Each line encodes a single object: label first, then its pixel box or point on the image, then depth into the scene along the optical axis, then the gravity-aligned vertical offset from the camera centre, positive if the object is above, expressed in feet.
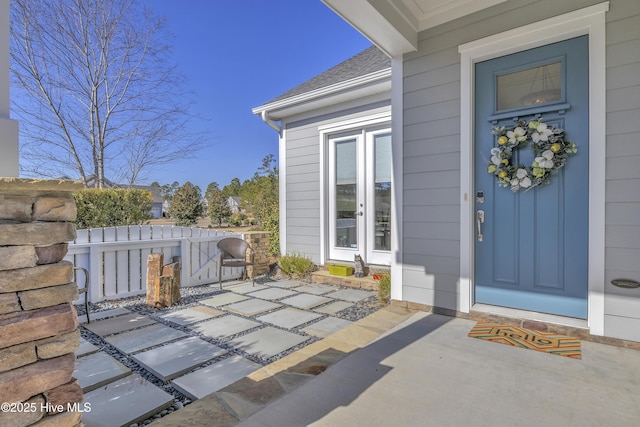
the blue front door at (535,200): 8.21 +0.35
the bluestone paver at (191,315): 10.84 -3.51
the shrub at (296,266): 16.79 -2.71
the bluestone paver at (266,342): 8.41 -3.49
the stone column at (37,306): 2.94 -0.88
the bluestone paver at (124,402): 5.53 -3.46
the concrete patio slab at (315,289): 14.47 -3.44
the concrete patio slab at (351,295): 13.32 -3.41
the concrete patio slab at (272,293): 13.85 -3.48
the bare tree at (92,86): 24.09 +10.06
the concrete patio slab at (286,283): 15.67 -3.46
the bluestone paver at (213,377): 6.50 -3.46
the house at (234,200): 91.31 +3.33
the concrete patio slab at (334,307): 11.71 -3.45
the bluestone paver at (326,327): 9.63 -3.47
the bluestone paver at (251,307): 11.71 -3.49
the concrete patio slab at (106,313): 11.18 -3.54
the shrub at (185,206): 45.78 +0.83
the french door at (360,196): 15.33 +0.81
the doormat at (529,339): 7.44 -3.02
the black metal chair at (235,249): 16.66 -1.88
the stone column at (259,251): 17.58 -2.08
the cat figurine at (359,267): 15.31 -2.51
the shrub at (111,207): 22.80 +0.36
